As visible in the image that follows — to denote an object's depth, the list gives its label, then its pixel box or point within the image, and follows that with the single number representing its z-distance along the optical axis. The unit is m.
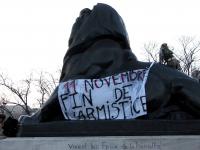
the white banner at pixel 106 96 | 6.59
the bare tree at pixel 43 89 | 34.62
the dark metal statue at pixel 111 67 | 6.52
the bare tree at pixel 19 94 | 33.10
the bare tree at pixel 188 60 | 31.45
